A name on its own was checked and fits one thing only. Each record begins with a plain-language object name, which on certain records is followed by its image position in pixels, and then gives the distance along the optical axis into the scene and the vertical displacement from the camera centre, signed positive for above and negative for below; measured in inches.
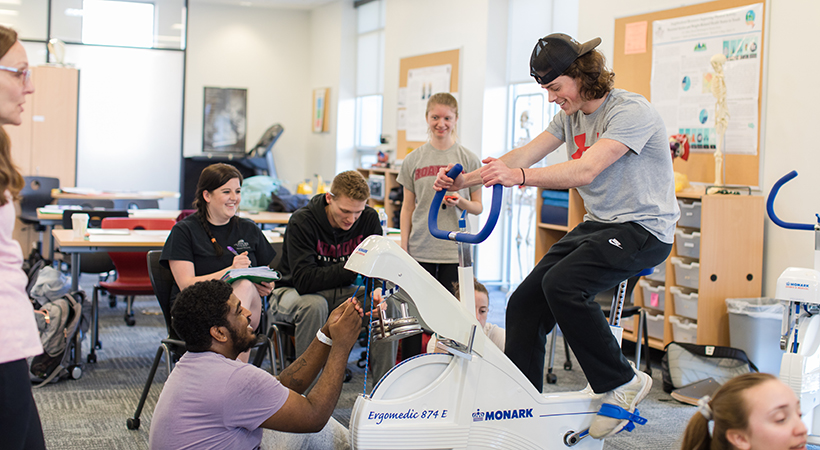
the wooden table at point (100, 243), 147.4 -12.0
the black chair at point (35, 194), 291.0 -3.8
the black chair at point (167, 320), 113.4 -23.0
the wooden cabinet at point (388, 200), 299.6 -0.9
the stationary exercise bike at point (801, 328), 109.0 -18.8
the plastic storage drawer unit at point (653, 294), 167.2 -21.3
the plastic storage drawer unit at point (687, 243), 155.9 -7.6
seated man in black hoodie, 120.4 -11.4
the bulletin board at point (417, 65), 284.0 +60.2
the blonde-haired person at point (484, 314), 119.2 -20.1
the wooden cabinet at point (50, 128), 334.6 +28.6
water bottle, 133.8 -3.8
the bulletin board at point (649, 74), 163.0 +37.3
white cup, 155.1 -8.5
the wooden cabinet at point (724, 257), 150.8 -10.1
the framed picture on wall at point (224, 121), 427.5 +45.7
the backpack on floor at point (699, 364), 141.9 -32.5
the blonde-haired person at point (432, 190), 135.0 +2.2
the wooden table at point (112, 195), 264.8 -2.6
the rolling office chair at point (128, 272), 163.0 -21.1
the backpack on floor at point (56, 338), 143.0 -32.2
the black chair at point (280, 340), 123.7 -28.5
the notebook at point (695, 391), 140.5 -37.7
